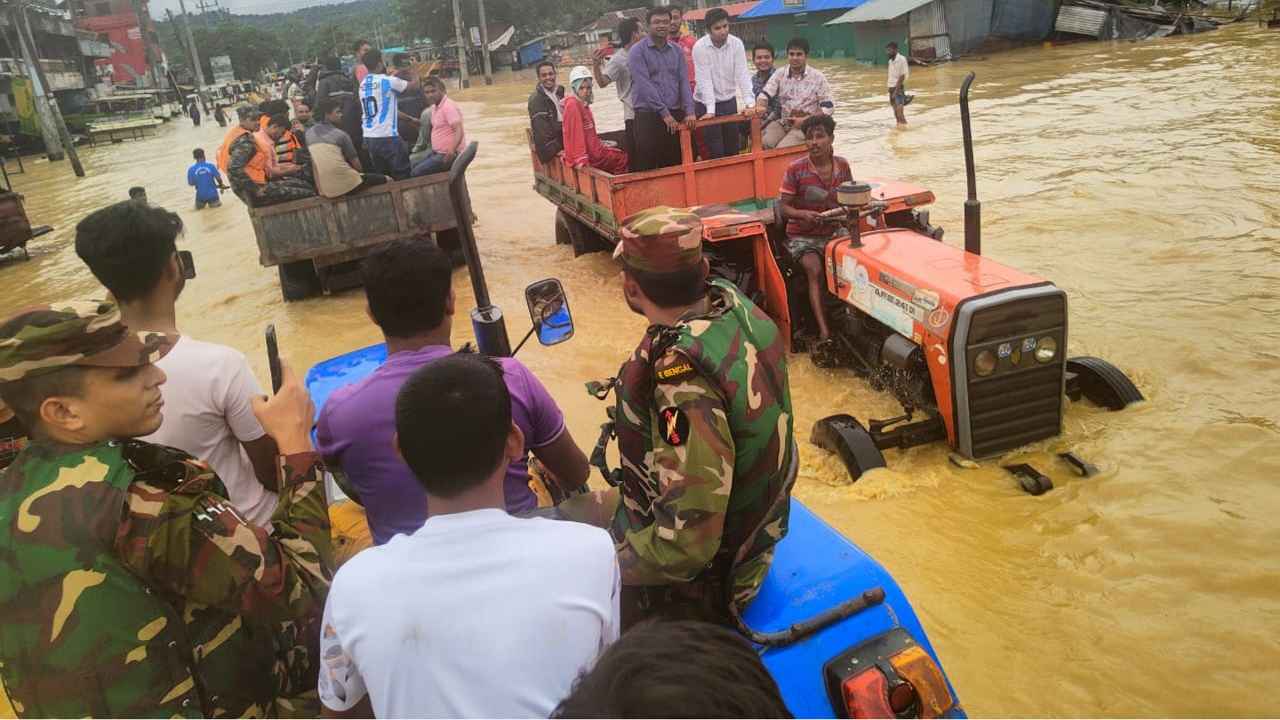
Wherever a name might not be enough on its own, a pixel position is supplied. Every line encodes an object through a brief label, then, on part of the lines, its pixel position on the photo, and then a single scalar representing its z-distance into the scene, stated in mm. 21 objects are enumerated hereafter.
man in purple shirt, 2242
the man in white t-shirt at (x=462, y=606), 1422
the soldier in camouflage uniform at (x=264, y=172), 8828
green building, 35469
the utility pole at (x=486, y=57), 45225
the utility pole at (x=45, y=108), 24734
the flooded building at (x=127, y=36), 73438
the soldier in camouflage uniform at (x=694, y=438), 2078
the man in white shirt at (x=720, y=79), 8438
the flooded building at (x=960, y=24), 27562
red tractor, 4395
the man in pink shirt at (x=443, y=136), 9719
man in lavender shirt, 7832
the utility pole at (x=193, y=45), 56438
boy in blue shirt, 16625
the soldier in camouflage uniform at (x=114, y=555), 1688
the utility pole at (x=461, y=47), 41875
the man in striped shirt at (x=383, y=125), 9047
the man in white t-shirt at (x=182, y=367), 2430
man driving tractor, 5820
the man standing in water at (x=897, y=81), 17094
